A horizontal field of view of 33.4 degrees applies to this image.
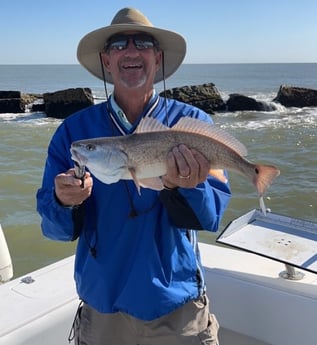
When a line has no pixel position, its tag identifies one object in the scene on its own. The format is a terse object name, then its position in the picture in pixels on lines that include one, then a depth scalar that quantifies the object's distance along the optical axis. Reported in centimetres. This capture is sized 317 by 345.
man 231
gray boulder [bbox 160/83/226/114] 2756
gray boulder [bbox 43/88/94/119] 2597
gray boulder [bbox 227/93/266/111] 2867
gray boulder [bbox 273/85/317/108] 3008
